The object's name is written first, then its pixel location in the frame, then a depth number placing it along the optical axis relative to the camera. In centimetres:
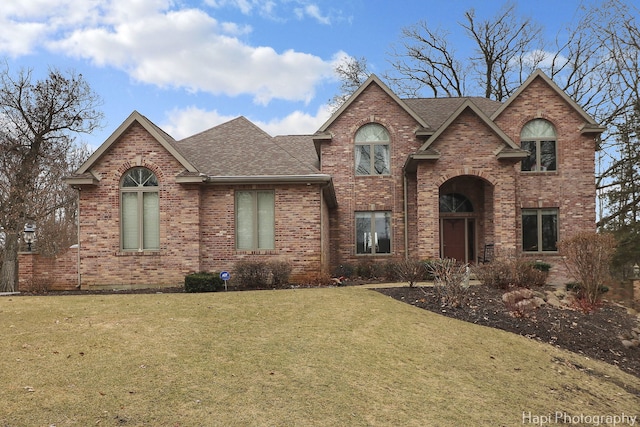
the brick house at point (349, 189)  1442
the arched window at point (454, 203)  1925
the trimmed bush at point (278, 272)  1386
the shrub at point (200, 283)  1316
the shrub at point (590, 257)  1171
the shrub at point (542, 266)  1627
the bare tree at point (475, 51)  3294
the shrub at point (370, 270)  1748
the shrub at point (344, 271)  1773
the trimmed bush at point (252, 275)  1377
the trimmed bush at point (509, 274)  1304
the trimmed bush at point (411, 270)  1323
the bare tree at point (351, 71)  3528
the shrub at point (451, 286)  1092
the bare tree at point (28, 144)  1964
